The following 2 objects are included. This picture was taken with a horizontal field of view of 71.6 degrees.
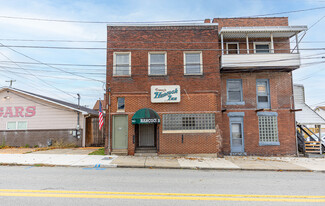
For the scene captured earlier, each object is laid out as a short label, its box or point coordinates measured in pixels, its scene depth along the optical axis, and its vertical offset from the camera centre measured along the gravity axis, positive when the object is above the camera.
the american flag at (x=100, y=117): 14.10 +0.44
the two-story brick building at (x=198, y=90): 14.01 +2.18
